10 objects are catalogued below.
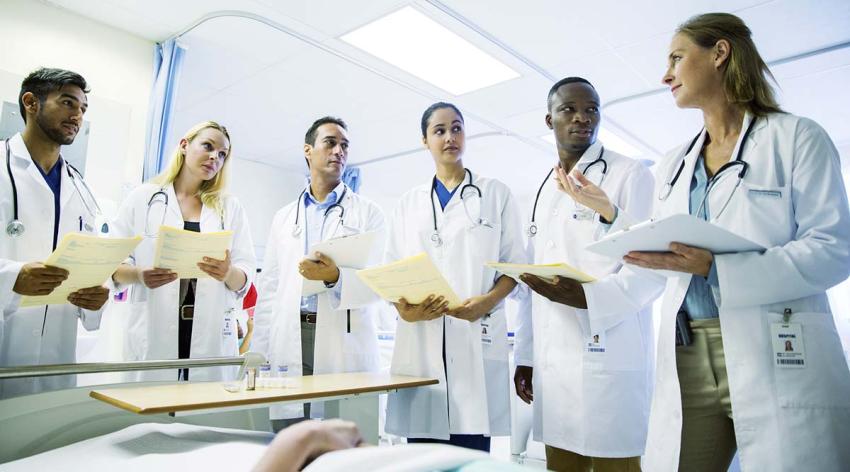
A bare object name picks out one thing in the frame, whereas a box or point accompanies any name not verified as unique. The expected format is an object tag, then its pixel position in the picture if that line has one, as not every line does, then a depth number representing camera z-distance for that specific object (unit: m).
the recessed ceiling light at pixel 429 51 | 3.21
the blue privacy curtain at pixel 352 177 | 6.38
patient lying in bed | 0.84
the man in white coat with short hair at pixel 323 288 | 2.11
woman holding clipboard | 1.12
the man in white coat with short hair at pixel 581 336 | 1.59
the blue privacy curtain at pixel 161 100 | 3.11
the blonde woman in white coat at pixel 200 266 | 2.08
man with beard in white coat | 1.73
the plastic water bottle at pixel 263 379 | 1.59
